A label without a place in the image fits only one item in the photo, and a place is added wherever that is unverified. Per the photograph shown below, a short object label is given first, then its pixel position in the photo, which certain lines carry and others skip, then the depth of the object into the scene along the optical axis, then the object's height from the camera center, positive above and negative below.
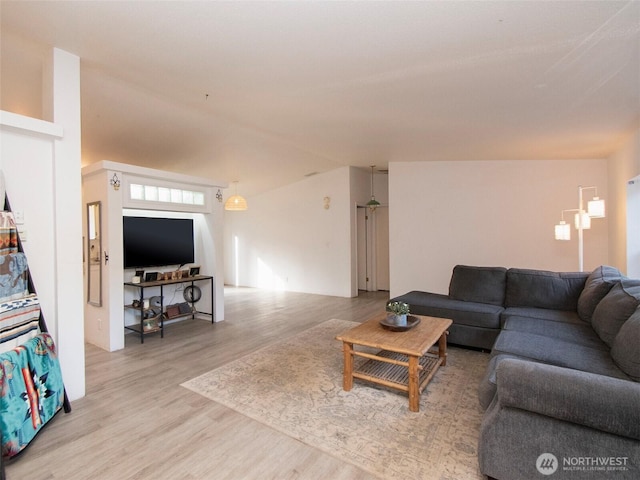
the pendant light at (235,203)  6.55 +0.79
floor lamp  3.70 +0.17
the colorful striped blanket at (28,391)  1.91 -0.93
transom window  4.26 +0.70
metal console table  4.20 -0.82
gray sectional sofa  1.49 -0.83
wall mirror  4.04 -0.09
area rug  1.96 -1.28
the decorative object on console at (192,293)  5.27 -0.81
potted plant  2.96 -0.69
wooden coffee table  2.47 -0.96
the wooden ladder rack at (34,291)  2.32 -0.33
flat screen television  4.55 +0.05
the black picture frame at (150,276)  4.50 -0.44
